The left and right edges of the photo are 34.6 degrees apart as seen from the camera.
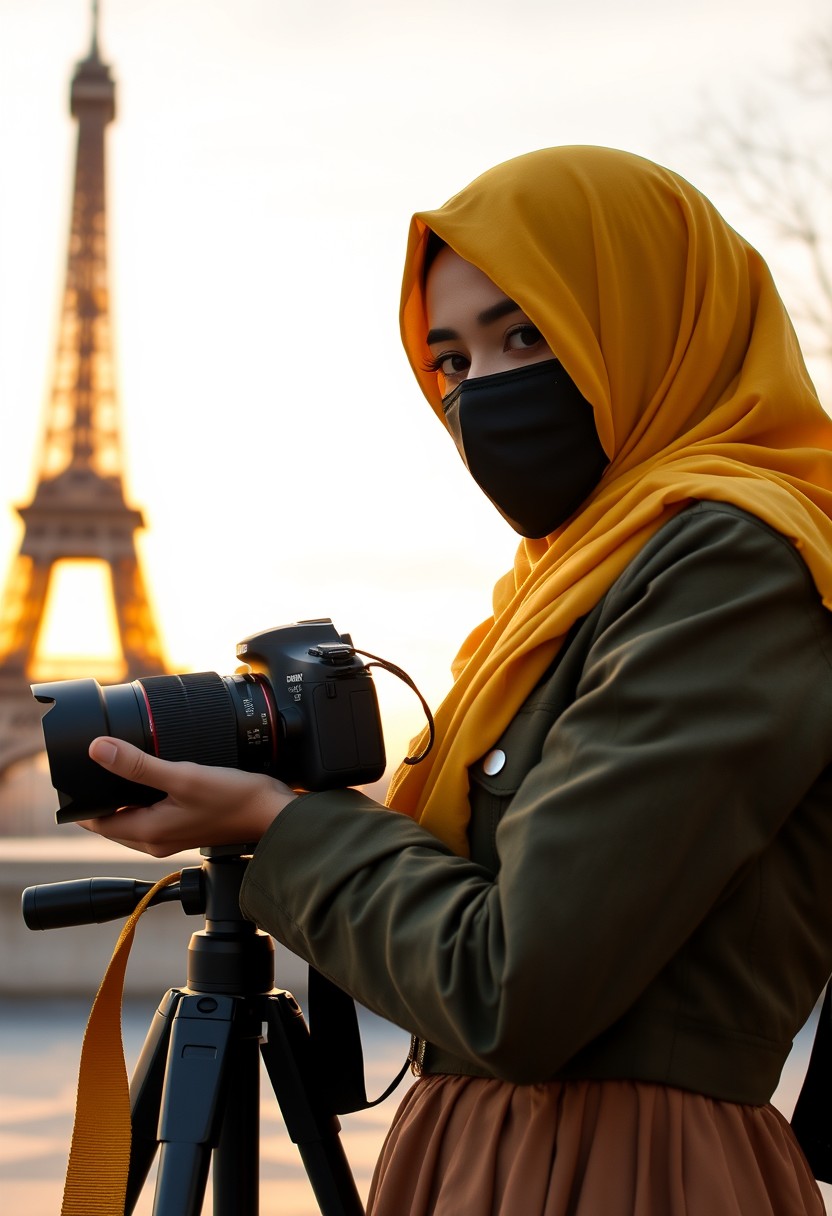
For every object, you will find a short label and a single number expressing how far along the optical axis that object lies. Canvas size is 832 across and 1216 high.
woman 0.88
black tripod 1.26
